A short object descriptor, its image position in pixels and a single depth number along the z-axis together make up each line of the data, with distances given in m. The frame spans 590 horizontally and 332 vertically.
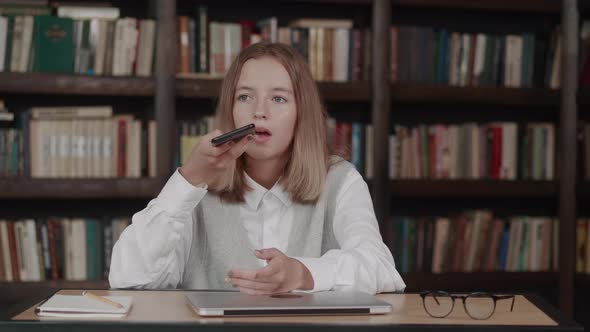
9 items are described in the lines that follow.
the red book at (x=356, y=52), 2.72
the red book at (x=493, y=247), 2.87
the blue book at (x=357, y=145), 2.74
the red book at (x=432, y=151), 2.81
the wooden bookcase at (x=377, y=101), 2.53
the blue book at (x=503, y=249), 2.88
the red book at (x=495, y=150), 2.86
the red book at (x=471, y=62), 2.83
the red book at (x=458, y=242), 2.83
